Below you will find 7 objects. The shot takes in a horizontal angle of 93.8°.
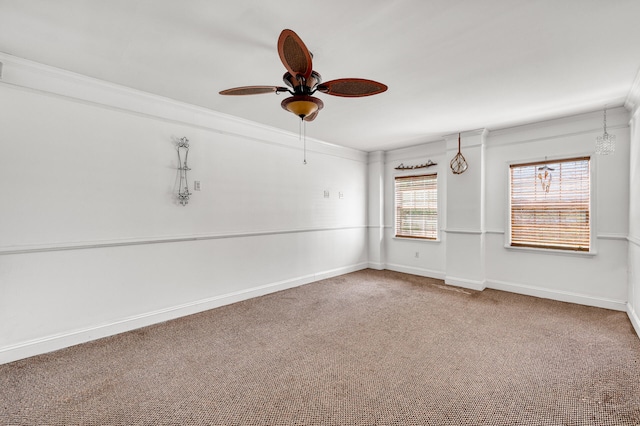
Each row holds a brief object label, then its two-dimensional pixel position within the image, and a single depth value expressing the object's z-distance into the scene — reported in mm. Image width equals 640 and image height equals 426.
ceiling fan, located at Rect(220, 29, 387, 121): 1734
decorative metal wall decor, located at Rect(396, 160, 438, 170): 5404
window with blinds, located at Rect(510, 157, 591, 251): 3955
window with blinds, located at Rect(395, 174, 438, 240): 5473
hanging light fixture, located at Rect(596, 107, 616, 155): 3449
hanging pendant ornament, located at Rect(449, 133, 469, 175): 4742
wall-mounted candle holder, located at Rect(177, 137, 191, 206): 3500
